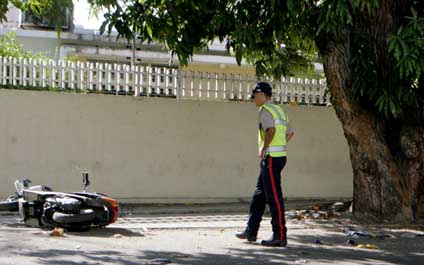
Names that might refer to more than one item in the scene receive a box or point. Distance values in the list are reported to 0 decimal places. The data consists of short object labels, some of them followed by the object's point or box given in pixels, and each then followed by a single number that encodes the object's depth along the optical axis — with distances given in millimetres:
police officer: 15237
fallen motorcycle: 16224
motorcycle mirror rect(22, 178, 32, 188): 17480
